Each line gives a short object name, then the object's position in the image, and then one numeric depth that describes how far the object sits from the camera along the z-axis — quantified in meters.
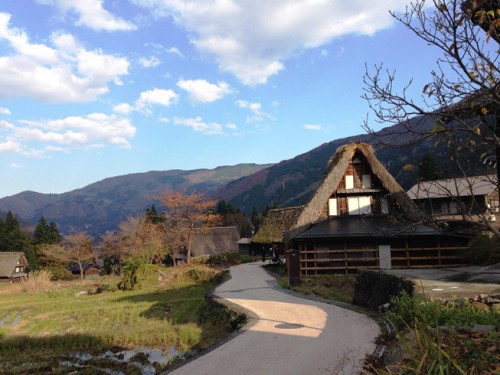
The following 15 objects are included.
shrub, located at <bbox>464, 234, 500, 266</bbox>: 18.89
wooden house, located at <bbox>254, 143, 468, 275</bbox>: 23.31
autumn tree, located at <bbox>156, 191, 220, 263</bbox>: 47.38
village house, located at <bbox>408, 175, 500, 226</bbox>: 40.34
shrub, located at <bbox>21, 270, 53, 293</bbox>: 37.97
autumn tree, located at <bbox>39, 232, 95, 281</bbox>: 56.88
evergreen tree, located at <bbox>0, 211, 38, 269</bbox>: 67.44
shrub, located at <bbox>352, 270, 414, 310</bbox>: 11.65
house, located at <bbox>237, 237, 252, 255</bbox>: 58.31
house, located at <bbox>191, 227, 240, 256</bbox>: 57.44
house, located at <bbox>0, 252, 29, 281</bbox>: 60.22
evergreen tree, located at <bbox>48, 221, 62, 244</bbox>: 67.88
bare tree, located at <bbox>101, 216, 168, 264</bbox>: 44.62
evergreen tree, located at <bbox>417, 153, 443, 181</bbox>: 46.16
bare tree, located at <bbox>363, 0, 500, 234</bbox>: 4.52
